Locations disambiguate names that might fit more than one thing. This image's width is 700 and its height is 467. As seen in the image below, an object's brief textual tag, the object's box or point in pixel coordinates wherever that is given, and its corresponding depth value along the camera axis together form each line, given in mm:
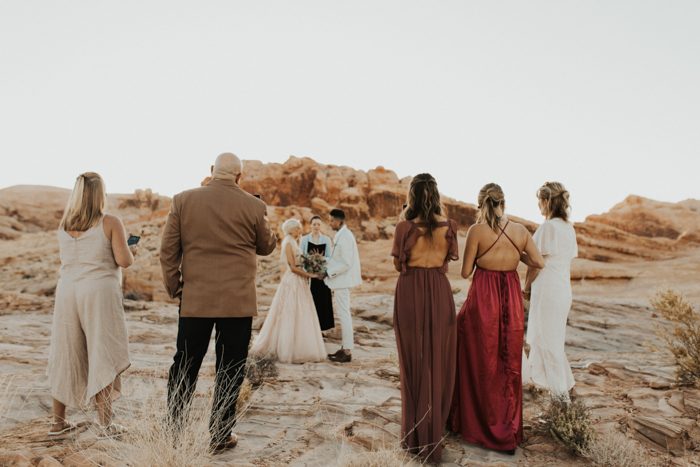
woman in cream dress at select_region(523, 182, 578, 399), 4984
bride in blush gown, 7734
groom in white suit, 7895
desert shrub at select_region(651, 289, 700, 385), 6023
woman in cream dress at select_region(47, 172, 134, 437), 3887
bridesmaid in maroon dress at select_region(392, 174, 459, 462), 3996
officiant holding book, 8305
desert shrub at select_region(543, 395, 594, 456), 4086
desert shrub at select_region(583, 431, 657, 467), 3736
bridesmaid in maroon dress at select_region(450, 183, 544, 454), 4281
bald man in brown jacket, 3713
